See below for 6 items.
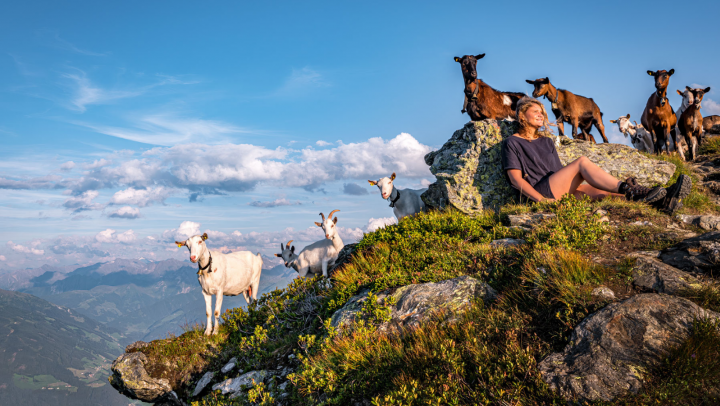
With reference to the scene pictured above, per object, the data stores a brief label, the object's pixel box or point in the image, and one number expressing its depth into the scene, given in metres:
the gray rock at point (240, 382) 6.72
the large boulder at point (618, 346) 3.43
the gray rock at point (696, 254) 5.00
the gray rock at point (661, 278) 4.57
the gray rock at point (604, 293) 4.50
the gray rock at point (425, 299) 5.37
